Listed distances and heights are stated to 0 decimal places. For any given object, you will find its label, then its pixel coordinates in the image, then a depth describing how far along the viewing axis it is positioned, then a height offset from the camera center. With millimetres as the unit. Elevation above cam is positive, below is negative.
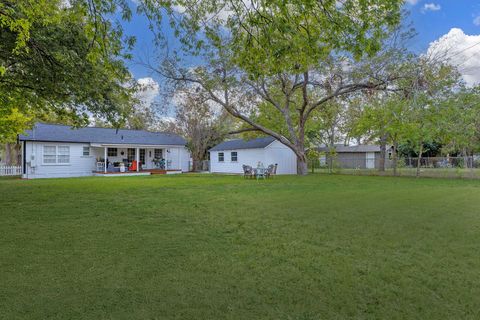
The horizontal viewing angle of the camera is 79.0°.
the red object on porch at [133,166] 22600 +63
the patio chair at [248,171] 16953 -317
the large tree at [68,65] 4543 +2507
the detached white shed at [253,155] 21516 +782
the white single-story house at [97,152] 18828 +1137
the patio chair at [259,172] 16188 -372
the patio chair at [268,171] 16938 -341
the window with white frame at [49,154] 19125 +913
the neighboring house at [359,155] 26750 +1232
